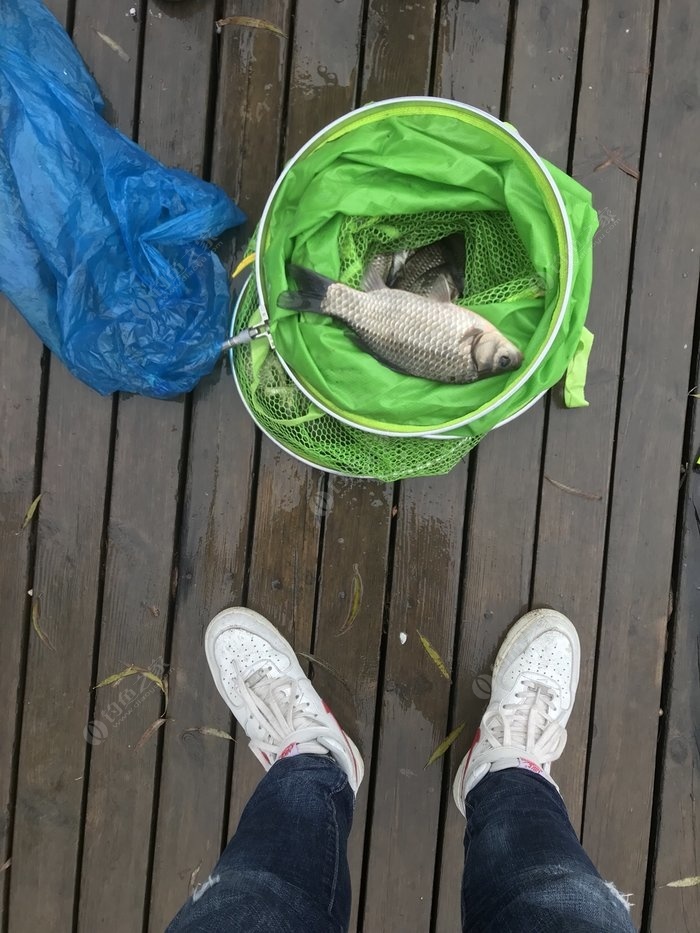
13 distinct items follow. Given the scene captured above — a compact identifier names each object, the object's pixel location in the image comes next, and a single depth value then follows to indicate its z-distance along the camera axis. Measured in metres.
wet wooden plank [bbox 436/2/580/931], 1.53
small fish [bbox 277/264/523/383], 1.23
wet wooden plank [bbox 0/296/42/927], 1.61
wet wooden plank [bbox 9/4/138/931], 1.62
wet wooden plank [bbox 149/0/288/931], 1.54
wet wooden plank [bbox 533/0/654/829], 1.54
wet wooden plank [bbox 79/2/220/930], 1.61
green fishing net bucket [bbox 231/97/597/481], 1.22
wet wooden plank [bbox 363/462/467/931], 1.59
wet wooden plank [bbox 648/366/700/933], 1.60
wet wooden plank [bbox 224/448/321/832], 1.59
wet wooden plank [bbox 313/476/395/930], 1.59
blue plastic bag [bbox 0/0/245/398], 1.37
